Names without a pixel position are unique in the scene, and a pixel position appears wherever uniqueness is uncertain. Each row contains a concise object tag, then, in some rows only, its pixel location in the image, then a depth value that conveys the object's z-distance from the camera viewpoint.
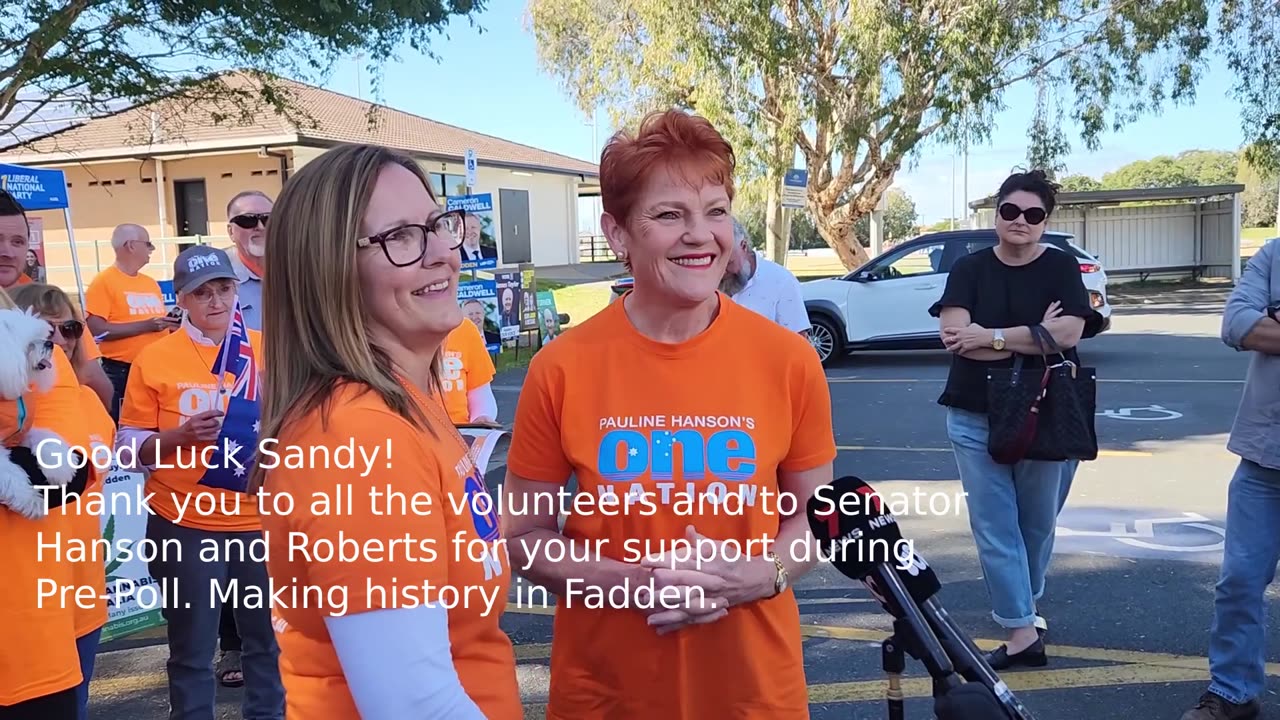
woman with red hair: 2.08
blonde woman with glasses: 1.30
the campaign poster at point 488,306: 12.93
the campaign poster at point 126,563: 4.42
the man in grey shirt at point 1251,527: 3.46
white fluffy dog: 2.56
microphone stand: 1.27
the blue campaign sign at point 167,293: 9.08
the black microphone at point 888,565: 1.30
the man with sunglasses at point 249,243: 4.43
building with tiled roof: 24.73
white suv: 13.45
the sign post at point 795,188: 16.28
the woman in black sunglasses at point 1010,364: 4.06
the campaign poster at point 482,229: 10.83
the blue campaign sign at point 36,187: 9.05
